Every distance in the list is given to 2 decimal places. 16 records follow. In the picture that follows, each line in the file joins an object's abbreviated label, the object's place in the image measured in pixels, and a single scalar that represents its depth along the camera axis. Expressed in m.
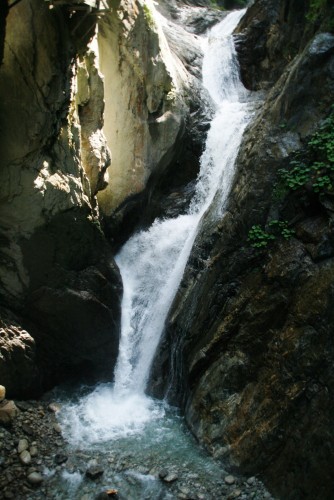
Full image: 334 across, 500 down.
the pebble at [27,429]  6.65
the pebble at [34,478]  5.74
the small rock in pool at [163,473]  5.99
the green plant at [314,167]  6.68
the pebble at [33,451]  6.24
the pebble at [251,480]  5.71
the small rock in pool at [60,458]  6.21
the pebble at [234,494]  5.53
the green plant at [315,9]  8.79
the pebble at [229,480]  5.77
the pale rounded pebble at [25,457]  6.03
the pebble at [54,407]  7.56
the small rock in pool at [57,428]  6.95
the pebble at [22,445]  6.23
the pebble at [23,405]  7.20
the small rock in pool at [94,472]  5.95
